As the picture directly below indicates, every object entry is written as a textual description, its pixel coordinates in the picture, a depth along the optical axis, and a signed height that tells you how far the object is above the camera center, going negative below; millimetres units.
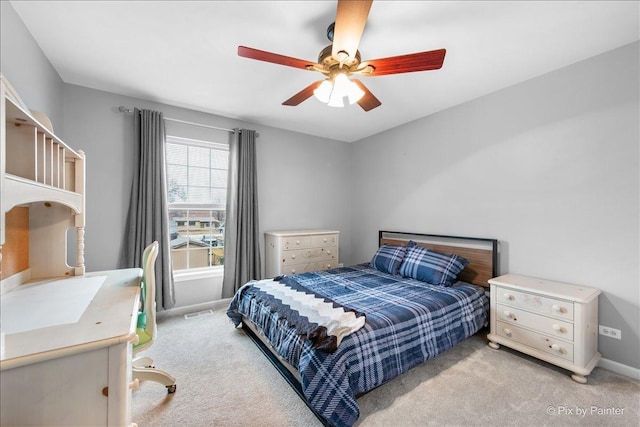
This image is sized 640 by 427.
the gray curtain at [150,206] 2854 +44
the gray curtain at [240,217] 3434 -86
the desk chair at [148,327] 1578 -757
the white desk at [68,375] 767 -526
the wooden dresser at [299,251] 3477 -559
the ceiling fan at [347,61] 1305 +949
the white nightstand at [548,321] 1926 -870
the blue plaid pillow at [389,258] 3152 -581
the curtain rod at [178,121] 2823 +1081
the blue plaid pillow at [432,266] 2691 -585
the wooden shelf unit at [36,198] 1009 +51
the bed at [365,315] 1557 -784
